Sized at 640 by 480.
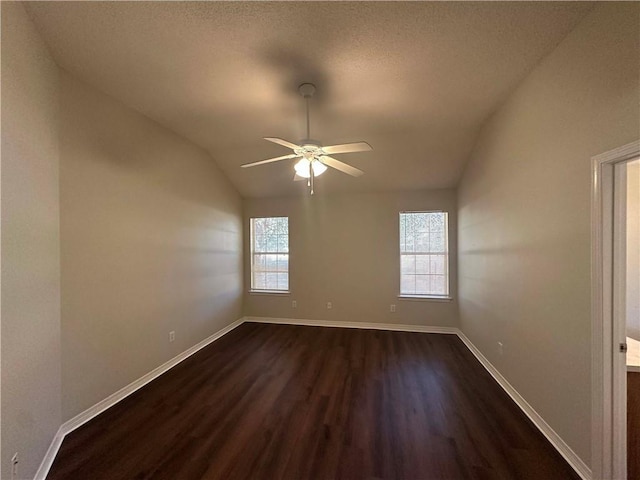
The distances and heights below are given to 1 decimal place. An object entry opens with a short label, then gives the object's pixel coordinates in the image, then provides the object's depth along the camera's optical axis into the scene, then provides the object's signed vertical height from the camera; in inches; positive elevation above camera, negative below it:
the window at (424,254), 177.0 -10.5
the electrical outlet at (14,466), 53.1 -48.7
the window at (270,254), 199.3 -11.9
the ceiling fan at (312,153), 80.4 +29.1
